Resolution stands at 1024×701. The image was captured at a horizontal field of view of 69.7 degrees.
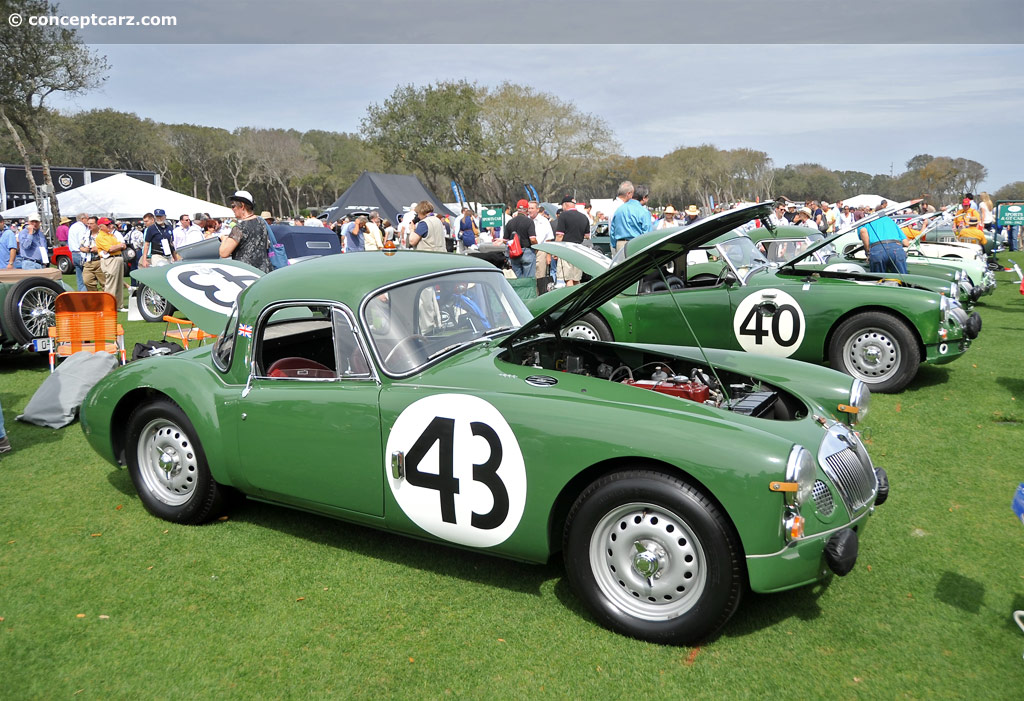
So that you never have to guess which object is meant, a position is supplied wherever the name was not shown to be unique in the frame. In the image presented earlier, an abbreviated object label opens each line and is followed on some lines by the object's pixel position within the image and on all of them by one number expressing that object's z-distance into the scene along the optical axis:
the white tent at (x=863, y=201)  37.44
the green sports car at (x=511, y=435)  3.00
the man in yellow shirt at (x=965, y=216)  18.66
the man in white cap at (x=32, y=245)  17.22
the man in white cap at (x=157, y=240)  15.36
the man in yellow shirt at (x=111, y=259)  13.12
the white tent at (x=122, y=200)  26.56
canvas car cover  6.83
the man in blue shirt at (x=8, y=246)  16.08
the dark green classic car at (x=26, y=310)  8.97
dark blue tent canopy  29.34
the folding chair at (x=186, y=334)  9.05
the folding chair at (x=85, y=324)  8.12
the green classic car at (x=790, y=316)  7.11
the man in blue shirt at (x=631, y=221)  9.98
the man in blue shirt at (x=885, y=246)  9.18
